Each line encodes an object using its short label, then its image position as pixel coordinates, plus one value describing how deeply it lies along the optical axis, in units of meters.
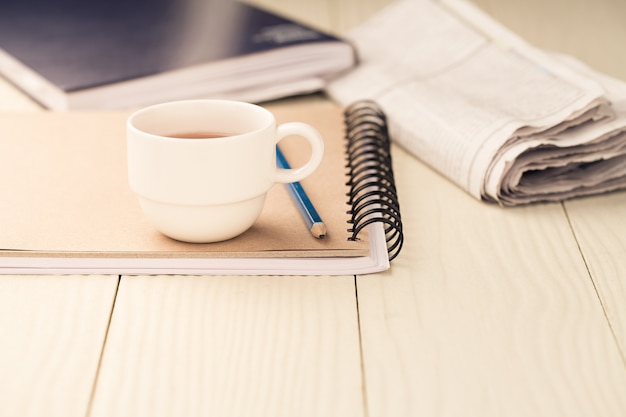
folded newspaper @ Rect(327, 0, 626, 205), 0.78
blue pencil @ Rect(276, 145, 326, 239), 0.69
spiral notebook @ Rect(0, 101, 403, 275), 0.67
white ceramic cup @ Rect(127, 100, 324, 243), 0.65
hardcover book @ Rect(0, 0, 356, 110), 0.91
